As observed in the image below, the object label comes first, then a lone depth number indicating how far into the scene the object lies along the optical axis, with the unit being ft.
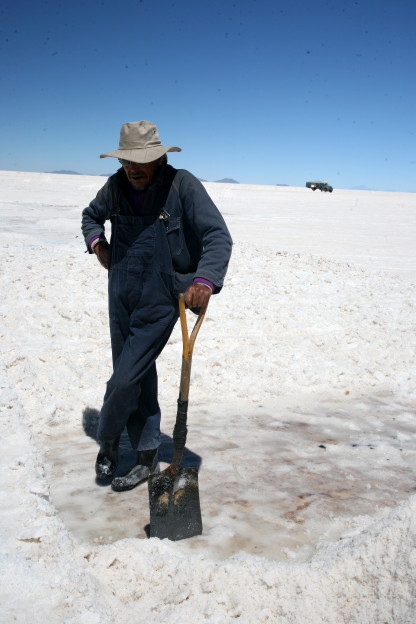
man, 8.92
